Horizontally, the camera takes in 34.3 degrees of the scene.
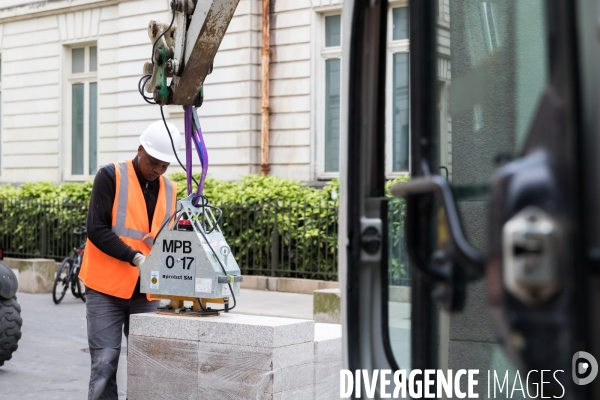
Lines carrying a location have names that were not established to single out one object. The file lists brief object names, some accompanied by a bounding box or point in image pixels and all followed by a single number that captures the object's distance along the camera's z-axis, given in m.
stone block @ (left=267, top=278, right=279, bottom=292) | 14.91
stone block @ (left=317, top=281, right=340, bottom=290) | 14.20
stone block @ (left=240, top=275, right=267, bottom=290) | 15.09
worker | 5.43
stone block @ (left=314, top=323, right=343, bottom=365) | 5.42
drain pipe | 20.70
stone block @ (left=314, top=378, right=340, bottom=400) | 5.39
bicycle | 13.66
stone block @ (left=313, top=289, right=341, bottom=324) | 10.53
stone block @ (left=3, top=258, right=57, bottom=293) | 14.96
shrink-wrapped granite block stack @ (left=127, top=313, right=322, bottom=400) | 5.07
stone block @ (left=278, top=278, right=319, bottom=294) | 14.48
